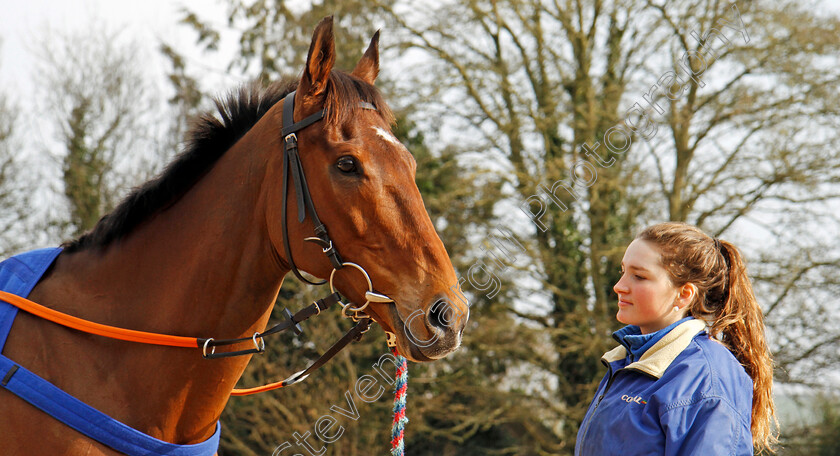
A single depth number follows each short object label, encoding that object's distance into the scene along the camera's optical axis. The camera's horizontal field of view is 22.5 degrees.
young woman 3.79
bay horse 3.99
